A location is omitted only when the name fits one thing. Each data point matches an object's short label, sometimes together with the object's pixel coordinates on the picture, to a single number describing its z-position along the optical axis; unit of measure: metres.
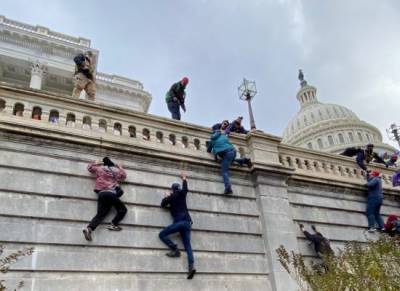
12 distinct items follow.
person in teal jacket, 11.04
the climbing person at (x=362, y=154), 14.73
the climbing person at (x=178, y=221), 9.27
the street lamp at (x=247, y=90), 19.55
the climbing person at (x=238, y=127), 13.21
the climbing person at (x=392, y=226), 12.78
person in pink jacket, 8.80
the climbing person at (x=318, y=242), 11.20
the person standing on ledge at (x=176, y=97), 13.79
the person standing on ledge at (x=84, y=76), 12.22
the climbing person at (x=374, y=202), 13.13
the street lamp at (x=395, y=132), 31.95
